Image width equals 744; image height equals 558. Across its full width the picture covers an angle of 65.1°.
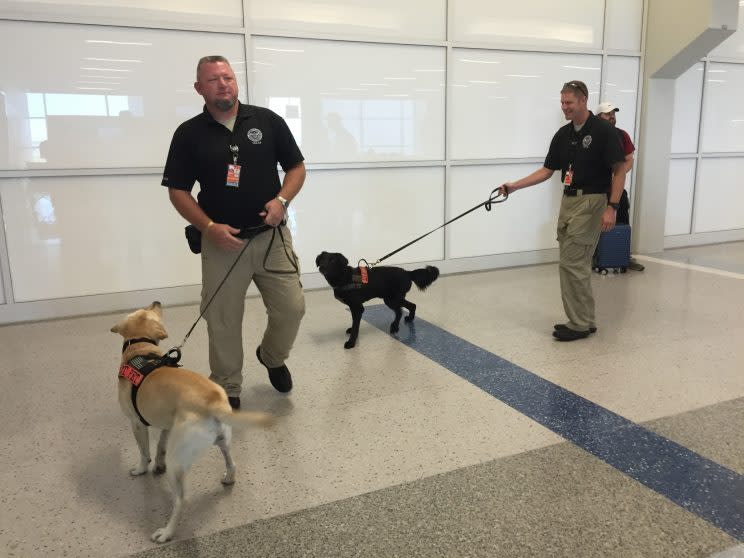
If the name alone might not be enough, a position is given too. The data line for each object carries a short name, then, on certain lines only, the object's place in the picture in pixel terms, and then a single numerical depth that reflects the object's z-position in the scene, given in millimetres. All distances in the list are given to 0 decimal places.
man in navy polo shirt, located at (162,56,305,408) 2445
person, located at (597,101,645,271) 5133
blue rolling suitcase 5473
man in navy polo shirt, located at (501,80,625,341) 3342
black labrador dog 3502
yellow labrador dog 1729
